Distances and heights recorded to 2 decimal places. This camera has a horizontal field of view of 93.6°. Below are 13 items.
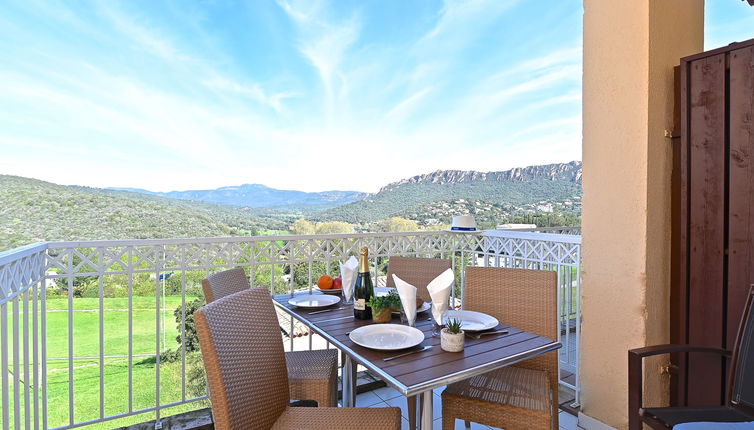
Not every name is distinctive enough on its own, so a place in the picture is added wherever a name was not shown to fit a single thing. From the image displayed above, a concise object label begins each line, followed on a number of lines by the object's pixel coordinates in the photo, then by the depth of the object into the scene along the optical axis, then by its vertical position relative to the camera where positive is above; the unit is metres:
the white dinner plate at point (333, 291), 2.27 -0.50
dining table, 1.12 -0.51
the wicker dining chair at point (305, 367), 1.88 -0.87
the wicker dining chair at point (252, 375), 1.09 -0.56
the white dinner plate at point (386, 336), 1.36 -0.50
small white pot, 1.32 -0.47
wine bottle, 1.75 -0.40
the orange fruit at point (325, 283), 2.29 -0.44
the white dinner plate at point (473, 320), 1.57 -0.49
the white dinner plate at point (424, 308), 1.85 -0.50
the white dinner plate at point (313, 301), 1.94 -0.50
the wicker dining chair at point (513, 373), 1.55 -0.83
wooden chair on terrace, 1.39 -0.73
